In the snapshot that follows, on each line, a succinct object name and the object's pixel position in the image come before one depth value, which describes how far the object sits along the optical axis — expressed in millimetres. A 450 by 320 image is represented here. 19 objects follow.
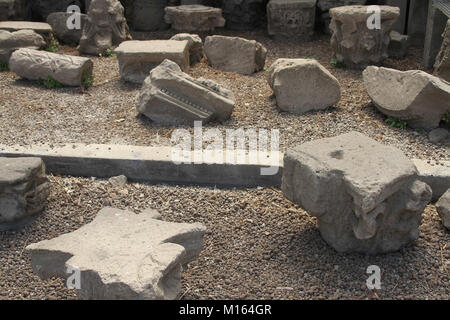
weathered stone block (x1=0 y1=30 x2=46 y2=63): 7594
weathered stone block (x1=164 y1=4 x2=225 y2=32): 8797
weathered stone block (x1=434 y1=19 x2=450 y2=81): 6470
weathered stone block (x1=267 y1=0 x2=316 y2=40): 8844
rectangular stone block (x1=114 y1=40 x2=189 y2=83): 6809
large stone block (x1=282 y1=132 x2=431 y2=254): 3518
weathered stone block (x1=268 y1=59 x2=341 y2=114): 5863
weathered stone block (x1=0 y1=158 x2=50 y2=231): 4156
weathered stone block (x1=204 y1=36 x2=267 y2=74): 7352
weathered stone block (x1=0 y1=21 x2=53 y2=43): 8188
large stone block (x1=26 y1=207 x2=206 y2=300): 3115
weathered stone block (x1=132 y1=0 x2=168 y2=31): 10180
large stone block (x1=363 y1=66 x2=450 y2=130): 5242
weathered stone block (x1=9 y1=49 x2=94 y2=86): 6785
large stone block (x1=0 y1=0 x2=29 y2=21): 8914
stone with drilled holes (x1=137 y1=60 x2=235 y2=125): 5691
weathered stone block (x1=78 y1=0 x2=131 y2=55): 8133
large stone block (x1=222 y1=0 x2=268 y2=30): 10047
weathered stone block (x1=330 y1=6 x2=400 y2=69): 7195
